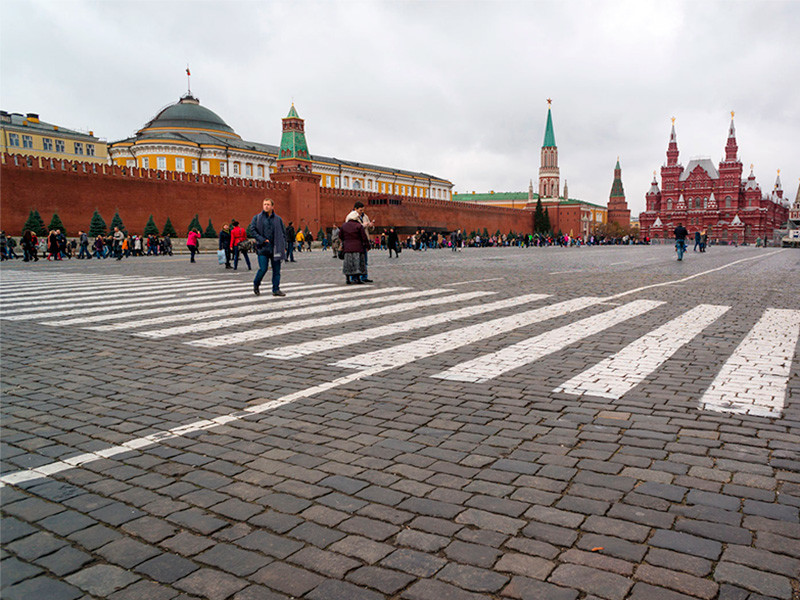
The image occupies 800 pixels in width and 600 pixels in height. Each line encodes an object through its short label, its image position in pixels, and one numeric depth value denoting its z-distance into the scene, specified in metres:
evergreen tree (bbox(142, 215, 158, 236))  38.00
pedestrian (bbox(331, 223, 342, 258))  19.18
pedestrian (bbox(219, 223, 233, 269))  18.19
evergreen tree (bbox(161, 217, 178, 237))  38.65
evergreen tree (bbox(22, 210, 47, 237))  32.19
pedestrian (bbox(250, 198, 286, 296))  10.05
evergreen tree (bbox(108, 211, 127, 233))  35.50
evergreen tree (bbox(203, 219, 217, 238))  41.84
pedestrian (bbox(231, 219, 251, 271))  17.58
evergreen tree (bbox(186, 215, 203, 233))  40.23
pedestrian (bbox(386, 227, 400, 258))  25.81
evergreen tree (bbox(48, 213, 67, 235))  32.78
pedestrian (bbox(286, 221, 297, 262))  21.71
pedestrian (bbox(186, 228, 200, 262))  22.34
